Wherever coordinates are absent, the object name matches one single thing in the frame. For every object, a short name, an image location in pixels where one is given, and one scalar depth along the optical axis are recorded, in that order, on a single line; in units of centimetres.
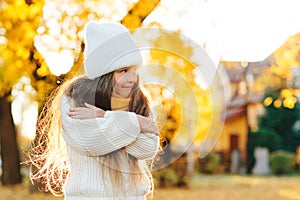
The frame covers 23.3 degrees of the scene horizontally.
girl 297
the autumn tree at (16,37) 781
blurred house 2441
